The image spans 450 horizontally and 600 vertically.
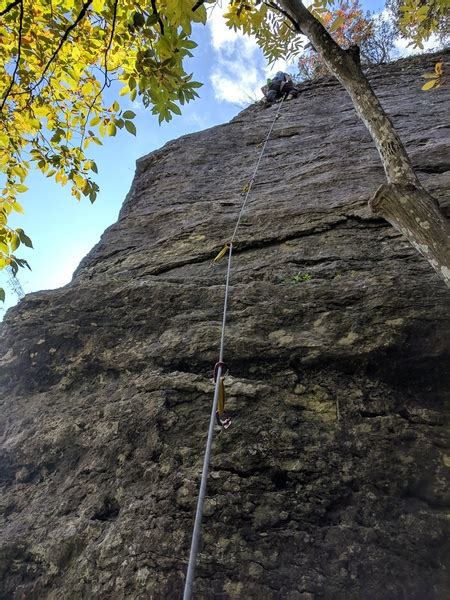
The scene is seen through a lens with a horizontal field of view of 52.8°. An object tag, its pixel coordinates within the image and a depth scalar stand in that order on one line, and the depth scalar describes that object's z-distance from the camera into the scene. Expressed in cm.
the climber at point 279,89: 911
